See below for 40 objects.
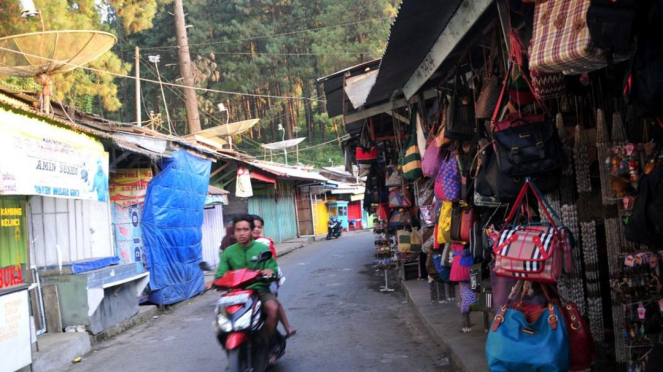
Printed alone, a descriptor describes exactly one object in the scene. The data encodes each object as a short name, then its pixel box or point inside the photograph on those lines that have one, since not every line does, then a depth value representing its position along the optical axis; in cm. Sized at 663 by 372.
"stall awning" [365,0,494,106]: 502
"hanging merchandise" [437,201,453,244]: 674
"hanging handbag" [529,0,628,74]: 328
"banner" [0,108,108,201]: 682
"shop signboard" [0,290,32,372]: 640
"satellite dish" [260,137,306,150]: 3472
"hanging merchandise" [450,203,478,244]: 624
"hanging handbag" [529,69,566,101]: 436
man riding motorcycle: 593
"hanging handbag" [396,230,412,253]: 1099
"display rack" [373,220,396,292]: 1234
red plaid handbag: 413
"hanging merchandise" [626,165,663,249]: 305
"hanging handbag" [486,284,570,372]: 394
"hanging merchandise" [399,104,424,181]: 827
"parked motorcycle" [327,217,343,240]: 3391
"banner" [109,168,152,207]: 1235
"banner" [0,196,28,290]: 795
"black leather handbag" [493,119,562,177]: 431
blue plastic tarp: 1212
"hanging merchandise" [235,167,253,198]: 2180
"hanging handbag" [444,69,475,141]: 629
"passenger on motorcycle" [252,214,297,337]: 623
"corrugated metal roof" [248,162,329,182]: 2597
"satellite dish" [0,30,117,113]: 875
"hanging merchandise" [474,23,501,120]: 523
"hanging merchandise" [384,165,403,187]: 1106
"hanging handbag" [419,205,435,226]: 820
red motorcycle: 537
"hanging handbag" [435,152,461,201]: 652
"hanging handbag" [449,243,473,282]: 662
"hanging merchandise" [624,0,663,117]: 286
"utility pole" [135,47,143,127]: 1938
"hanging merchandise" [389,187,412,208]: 1090
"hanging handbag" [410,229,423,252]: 1093
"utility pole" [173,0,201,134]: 2455
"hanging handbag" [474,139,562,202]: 458
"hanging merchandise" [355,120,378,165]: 1317
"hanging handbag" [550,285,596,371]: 408
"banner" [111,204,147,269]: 1227
